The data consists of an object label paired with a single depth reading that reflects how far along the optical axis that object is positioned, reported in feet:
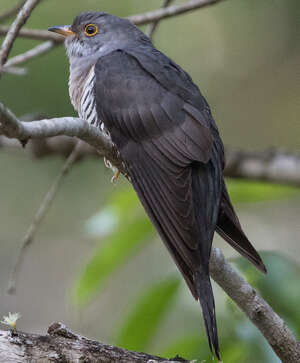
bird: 20.08
